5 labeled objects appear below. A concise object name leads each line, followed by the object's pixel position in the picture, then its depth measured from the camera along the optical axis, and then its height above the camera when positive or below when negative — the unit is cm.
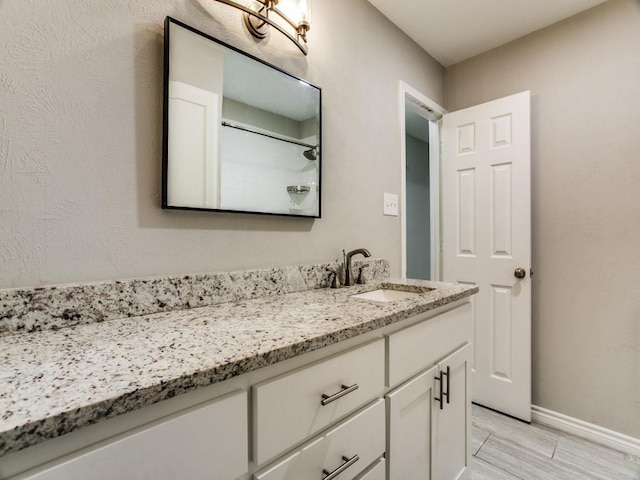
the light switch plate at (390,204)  179 +22
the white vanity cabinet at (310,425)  43 -35
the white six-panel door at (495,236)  188 +5
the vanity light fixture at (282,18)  113 +86
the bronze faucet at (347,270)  143 -13
